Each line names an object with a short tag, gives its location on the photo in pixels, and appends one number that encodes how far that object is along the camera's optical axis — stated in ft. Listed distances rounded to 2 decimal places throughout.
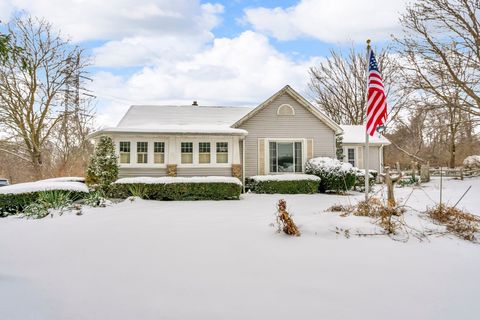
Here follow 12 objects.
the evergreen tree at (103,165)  40.11
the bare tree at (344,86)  101.76
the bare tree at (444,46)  51.84
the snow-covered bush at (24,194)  30.19
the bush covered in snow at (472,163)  71.60
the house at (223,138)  46.34
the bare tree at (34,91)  64.23
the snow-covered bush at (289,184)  46.24
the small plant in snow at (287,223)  17.37
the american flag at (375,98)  24.64
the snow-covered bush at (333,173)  46.62
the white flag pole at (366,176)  22.87
